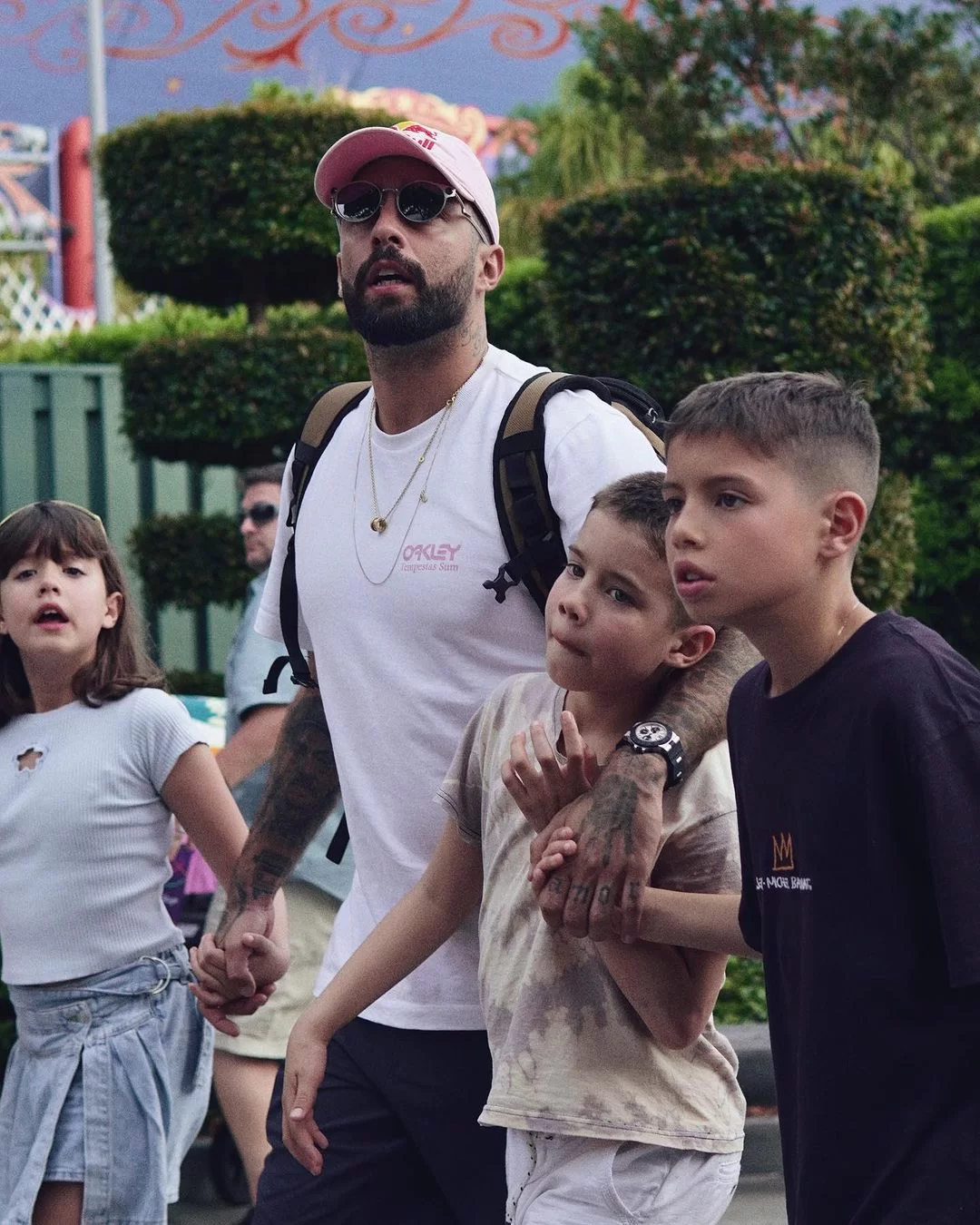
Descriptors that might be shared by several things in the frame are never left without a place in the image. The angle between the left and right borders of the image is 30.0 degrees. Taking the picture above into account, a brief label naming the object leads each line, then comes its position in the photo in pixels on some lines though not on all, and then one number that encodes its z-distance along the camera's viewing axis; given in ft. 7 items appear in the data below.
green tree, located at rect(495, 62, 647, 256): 71.31
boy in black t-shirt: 6.30
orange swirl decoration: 76.79
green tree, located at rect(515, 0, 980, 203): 49.21
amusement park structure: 96.63
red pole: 122.11
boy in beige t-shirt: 7.83
